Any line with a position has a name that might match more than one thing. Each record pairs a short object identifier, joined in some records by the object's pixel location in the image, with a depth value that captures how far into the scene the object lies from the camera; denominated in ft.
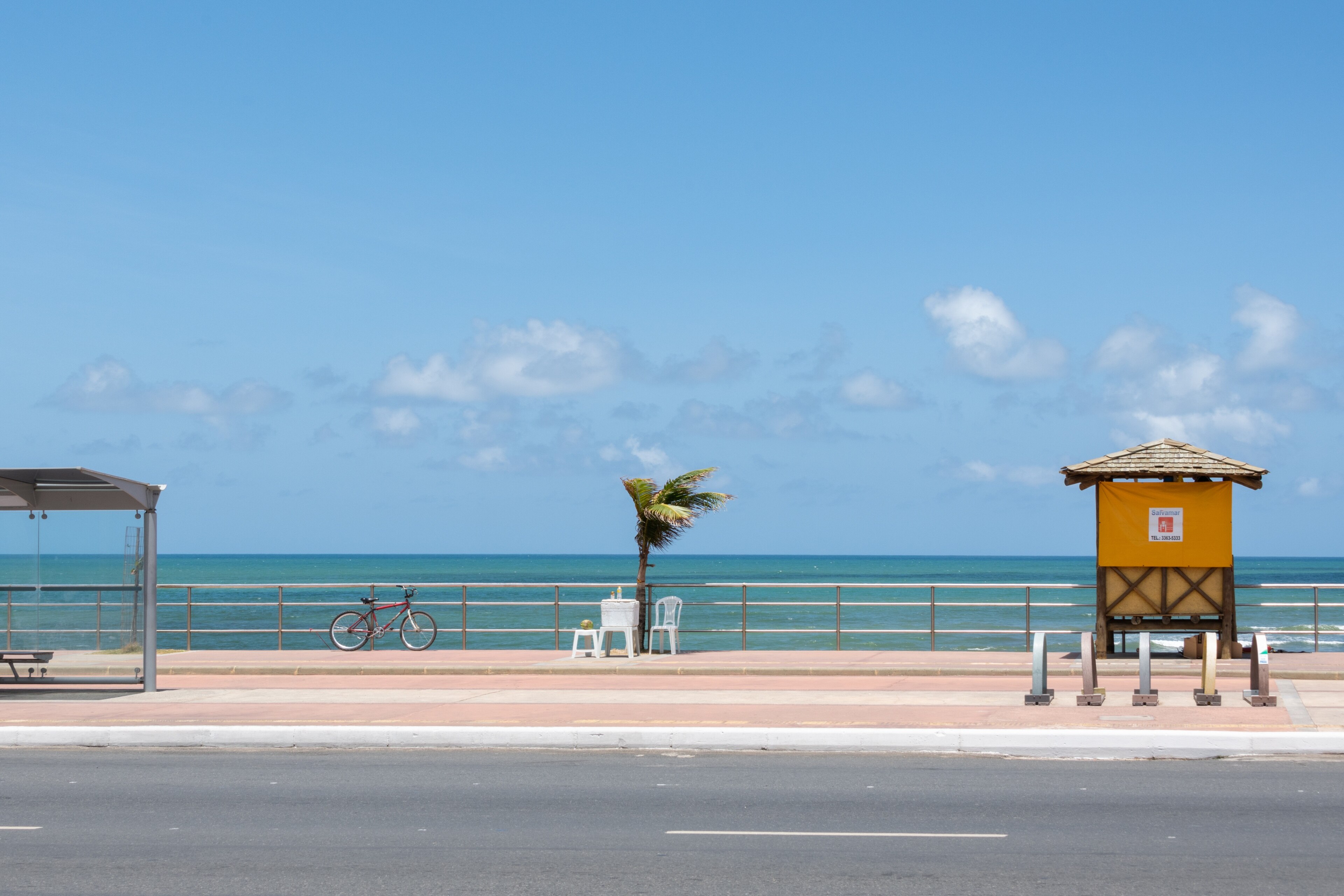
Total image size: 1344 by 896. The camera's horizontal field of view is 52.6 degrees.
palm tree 71.00
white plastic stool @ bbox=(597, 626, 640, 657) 70.03
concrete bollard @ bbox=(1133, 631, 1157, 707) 48.01
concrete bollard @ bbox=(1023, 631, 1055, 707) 47.78
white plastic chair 70.33
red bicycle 93.50
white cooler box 69.41
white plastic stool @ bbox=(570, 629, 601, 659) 70.03
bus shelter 53.62
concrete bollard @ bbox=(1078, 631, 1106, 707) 48.83
